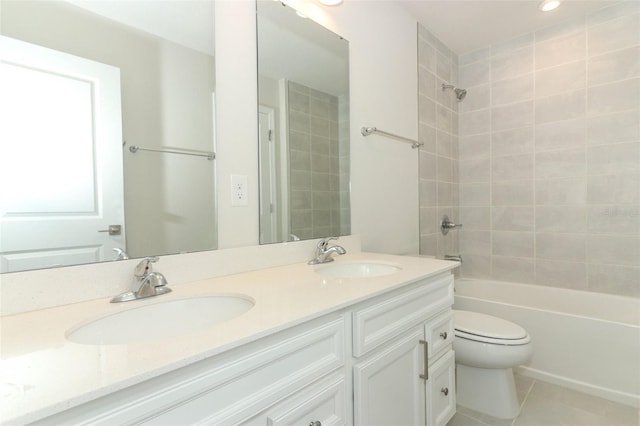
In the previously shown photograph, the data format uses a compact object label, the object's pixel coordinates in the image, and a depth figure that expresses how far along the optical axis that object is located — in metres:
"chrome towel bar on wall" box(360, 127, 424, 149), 1.70
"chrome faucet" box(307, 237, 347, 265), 1.32
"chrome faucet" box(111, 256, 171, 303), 0.82
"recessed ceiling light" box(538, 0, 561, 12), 1.90
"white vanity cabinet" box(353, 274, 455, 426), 0.89
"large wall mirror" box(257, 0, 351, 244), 1.26
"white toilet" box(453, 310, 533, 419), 1.53
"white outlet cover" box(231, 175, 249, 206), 1.14
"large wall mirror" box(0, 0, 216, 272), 0.74
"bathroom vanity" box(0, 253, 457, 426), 0.44
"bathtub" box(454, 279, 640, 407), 1.67
